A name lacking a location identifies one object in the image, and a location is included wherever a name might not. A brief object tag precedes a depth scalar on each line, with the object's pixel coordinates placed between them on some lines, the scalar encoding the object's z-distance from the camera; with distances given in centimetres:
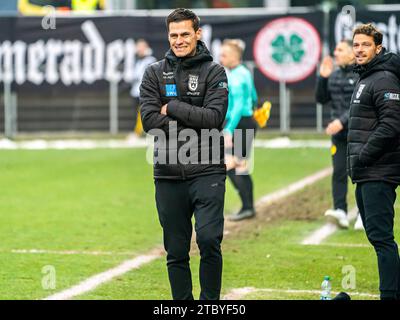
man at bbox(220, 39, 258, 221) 2469
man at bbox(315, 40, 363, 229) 2281
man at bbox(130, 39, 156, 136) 4444
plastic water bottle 1529
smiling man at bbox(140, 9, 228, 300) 1466
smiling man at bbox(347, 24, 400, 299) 1540
